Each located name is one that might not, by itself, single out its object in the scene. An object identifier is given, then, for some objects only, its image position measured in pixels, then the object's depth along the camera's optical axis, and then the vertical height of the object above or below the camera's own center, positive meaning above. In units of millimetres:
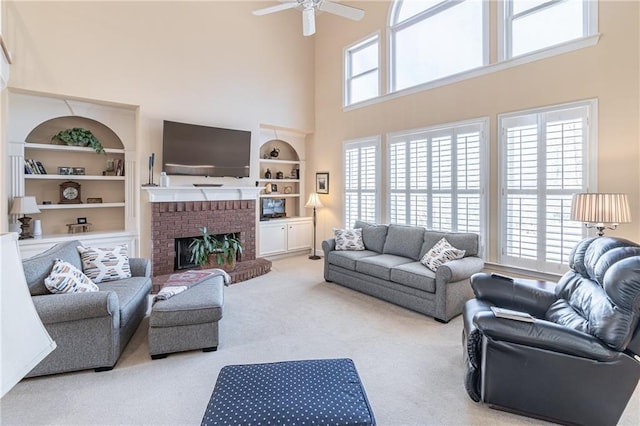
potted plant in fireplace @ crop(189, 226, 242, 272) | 5137 -715
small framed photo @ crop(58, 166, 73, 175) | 4715 +585
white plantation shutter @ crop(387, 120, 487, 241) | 4574 +498
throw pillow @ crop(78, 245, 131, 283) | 3299 -578
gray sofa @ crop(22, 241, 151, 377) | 2424 -908
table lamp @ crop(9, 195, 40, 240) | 4090 +25
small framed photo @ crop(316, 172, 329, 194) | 6984 +595
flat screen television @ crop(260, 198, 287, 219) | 6934 +31
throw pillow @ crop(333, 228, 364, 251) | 5152 -505
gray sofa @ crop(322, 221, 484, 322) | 3611 -778
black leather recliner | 1860 -905
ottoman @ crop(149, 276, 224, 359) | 2752 -1014
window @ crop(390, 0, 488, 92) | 4609 +2709
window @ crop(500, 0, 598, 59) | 3646 +2296
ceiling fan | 3574 +2332
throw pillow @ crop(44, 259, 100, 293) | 2654 -607
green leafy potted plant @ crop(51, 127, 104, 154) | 4641 +1070
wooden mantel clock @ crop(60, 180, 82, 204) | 4812 +271
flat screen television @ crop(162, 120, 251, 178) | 5266 +1055
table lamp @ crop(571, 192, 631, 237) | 2873 -4
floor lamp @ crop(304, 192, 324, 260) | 6801 +113
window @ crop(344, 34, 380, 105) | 6059 +2756
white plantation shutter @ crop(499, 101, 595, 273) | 3680 +362
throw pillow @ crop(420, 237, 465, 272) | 3941 -585
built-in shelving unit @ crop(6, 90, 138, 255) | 4309 +628
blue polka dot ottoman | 1478 -960
